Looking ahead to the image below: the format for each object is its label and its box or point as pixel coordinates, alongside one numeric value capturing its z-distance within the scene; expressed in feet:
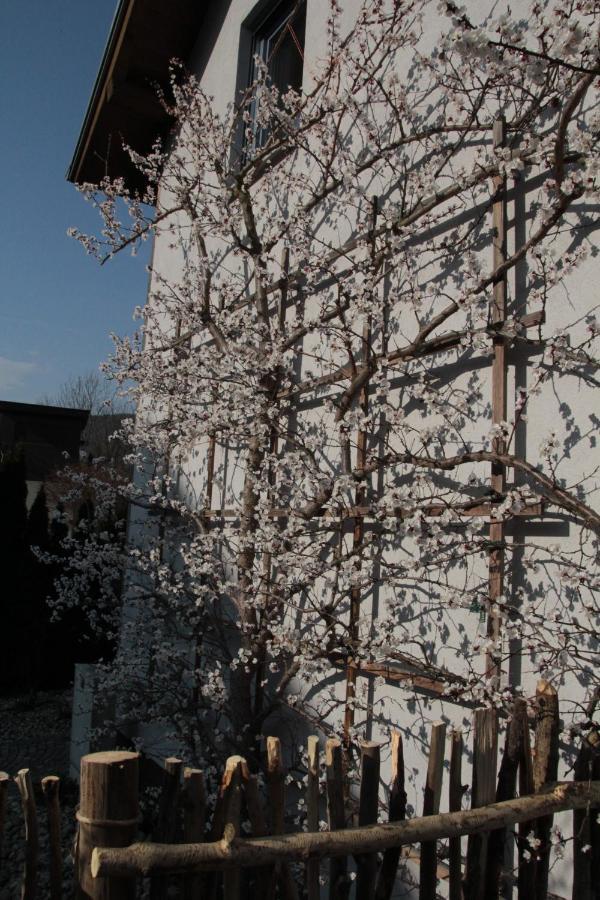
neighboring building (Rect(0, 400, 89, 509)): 65.16
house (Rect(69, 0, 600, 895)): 7.78
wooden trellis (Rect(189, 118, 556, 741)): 8.07
